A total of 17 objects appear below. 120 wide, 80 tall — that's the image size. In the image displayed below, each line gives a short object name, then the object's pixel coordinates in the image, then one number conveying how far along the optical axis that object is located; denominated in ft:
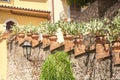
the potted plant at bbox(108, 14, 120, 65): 17.18
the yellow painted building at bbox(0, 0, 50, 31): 44.31
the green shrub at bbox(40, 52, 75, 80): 19.18
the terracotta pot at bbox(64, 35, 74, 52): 22.34
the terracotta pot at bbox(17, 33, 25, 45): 30.54
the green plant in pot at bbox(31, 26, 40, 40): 28.94
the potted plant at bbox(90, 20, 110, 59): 18.32
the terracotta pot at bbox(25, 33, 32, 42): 29.07
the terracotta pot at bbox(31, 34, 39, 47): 28.41
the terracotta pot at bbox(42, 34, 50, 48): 26.44
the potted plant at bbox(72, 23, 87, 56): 21.02
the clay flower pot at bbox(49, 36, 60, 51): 24.73
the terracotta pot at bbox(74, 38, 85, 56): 20.77
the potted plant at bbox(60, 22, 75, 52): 22.50
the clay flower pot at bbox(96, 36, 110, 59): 18.19
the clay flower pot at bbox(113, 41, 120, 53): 17.18
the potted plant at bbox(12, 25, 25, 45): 30.63
